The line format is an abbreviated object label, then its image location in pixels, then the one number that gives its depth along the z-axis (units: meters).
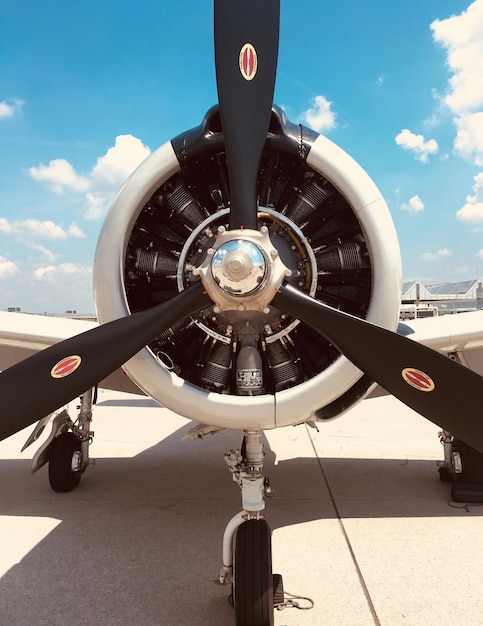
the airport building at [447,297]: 57.53
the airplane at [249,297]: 2.85
